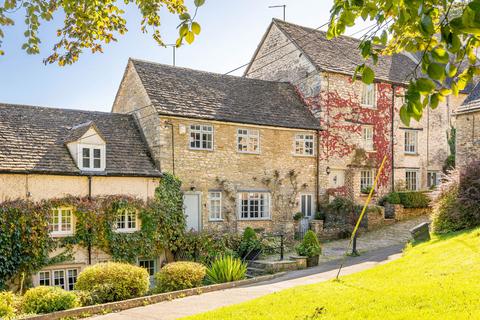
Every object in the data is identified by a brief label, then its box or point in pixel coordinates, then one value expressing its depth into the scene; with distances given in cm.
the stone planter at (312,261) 1961
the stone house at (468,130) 2358
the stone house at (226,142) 2345
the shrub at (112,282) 1471
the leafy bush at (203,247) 2186
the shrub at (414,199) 2877
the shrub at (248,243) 2194
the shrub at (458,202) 1888
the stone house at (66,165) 1891
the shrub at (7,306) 1228
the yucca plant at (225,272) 1731
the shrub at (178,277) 1622
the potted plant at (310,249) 1962
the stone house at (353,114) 2839
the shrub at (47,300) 1316
